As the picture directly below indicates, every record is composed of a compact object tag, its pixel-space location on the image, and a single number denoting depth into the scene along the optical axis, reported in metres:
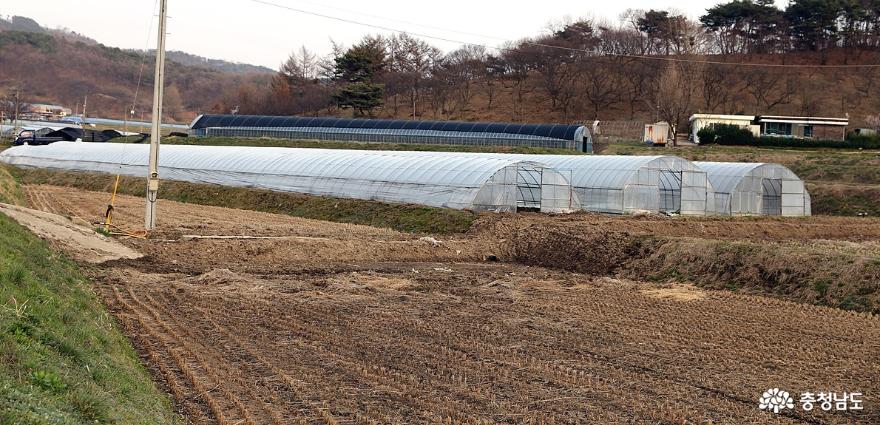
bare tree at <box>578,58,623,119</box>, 86.00
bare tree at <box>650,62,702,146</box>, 68.75
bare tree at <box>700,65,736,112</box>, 85.25
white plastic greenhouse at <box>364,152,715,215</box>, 34.41
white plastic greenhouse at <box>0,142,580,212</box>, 32.84
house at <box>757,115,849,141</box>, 71.88
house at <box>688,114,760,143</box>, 68.12
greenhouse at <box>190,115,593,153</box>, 60.81
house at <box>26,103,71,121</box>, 123.31
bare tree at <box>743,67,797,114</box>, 84.75
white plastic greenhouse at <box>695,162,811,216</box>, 37.38
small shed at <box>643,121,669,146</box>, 64.54
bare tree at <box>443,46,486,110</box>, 90.31
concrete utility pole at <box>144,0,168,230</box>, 24.73
